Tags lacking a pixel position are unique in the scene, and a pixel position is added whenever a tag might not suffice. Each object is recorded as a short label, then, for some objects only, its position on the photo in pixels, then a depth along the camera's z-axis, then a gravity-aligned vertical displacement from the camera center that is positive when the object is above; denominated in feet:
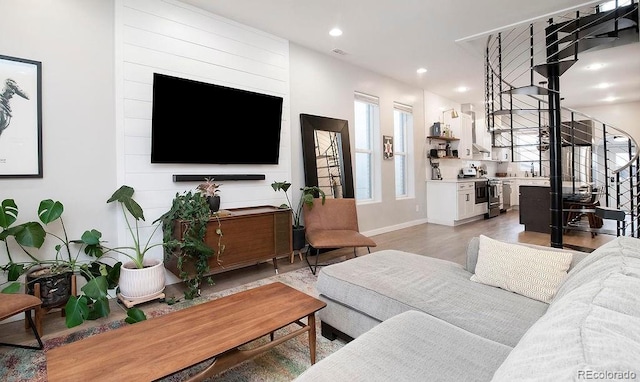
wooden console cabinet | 9.73 -1.46
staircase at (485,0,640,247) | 10.96 +5.39
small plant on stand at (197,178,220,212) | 10.09 -0.01
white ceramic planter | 8.54 -2.44
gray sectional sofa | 1.99 -1.87
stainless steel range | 24.24 -0.49
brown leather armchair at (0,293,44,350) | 5.88 -2.15
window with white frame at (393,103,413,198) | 20.38 +2.92
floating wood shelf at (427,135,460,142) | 21.78 +3.82
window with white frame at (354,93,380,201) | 17.39 +2.90
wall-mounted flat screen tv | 9.86 +2.47
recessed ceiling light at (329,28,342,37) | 12.43 +6.52
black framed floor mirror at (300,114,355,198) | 14.05 +2.19
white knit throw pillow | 5.51 -1.49
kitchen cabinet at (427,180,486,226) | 20.65 -0.73
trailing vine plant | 9.05 -1.39
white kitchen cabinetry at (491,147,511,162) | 30.22 +3.58
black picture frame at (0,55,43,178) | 7.79 +2.01
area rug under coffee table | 5.63 -3.28
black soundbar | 10.47 +0.61
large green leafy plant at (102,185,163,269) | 8.68 -1.01
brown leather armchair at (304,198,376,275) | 11.68 -1.35
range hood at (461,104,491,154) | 25.79 +5.31
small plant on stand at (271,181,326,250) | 12.28 -0.48
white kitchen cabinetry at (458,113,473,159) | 23.71 +4.17
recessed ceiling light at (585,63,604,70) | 16.85 +6.77
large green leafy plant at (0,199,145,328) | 7.09 -1.72
